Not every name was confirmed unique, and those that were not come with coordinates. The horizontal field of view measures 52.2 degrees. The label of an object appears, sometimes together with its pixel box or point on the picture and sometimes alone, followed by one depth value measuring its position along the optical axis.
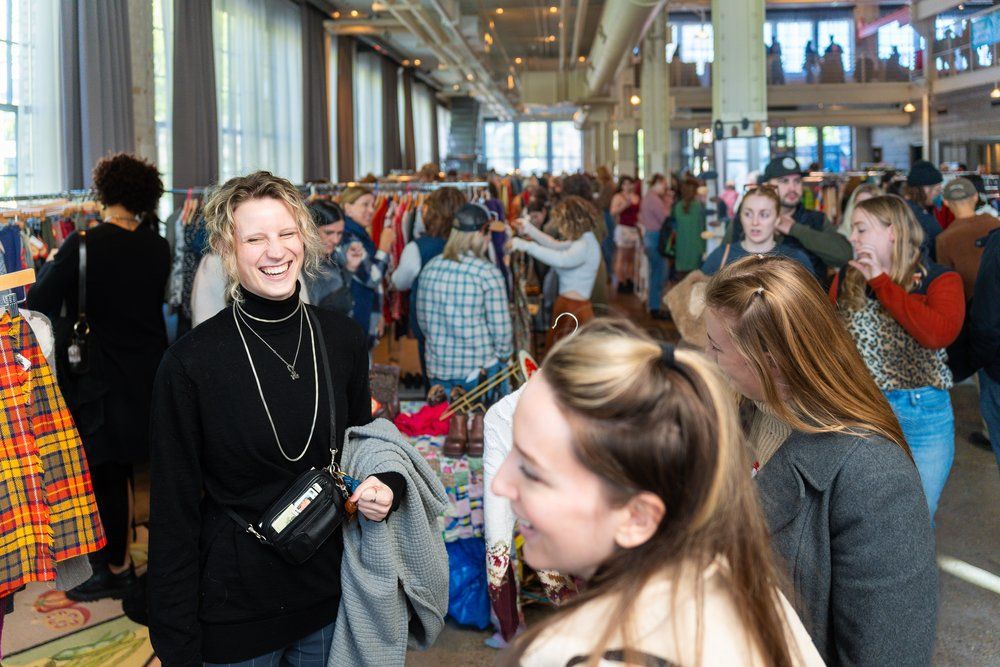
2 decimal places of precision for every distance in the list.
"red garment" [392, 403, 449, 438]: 4.37
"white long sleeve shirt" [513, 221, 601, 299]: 6.90
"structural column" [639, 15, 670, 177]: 17.77
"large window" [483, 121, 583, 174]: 42.00
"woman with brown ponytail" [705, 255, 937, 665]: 1.70
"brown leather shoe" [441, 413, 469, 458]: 4.12
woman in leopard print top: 3.43
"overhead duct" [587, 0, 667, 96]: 12.43
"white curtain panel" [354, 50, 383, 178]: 18.69
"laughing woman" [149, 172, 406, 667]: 1.99
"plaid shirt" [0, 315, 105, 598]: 2.64
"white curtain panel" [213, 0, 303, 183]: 11.78
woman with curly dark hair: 4.09
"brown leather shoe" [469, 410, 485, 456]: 4.11
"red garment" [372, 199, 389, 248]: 7.58
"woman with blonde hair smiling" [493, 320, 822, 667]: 1.06
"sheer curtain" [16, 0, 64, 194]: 6.82
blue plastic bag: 4.03
